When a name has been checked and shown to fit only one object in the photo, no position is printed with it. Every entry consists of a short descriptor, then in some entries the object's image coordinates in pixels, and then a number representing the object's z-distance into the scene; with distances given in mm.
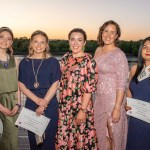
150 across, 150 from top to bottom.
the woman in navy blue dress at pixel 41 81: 2203
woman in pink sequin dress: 2205
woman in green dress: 2289
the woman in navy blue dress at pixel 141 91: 2131
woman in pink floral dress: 2118
